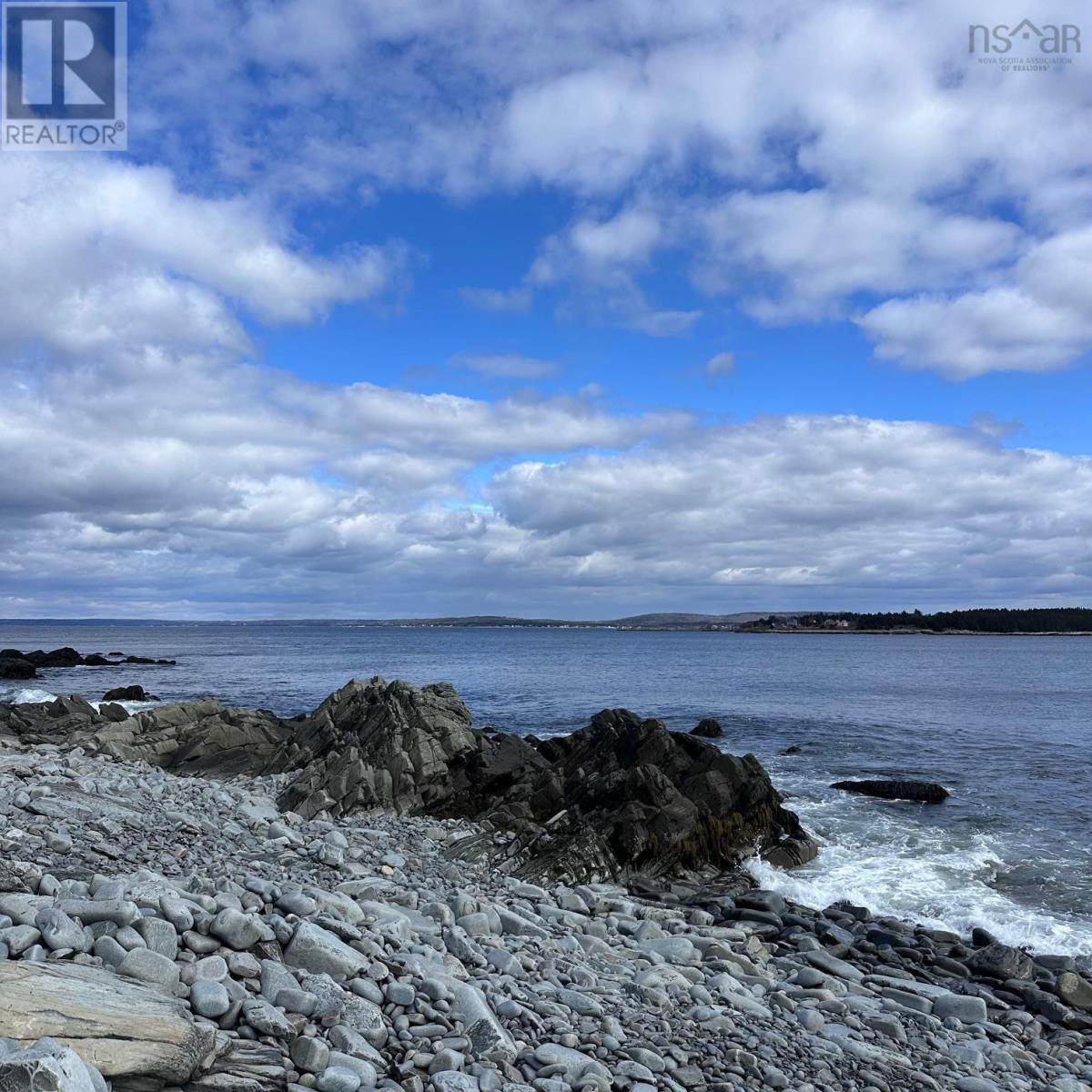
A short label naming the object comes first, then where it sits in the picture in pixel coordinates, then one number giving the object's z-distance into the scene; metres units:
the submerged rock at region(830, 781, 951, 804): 22.88
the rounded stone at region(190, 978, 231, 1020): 6.15
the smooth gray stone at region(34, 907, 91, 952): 6.43
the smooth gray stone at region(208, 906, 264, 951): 7.14
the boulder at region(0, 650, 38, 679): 64.94
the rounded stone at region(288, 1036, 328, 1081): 5.93
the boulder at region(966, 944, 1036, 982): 11.45
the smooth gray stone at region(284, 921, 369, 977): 7.16
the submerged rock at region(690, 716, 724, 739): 36.19
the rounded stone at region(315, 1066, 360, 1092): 5.81
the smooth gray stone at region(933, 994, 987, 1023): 9.73
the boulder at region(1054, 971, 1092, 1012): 10.71
